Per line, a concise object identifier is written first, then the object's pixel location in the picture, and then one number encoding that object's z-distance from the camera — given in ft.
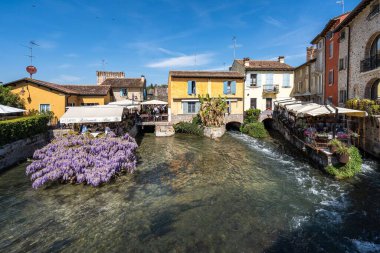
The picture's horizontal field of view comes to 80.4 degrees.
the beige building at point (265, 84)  99.14
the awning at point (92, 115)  52.60
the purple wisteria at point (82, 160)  34.50
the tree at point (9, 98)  64.90
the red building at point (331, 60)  70.03
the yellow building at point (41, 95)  71.20
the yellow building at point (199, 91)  89.30
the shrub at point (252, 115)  89.86
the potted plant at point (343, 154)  35.27
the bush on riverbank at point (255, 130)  78.12
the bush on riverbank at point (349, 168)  35.91
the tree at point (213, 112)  78.07
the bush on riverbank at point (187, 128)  79.99
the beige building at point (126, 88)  113.60
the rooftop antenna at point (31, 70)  78.51
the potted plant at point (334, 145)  36.73
